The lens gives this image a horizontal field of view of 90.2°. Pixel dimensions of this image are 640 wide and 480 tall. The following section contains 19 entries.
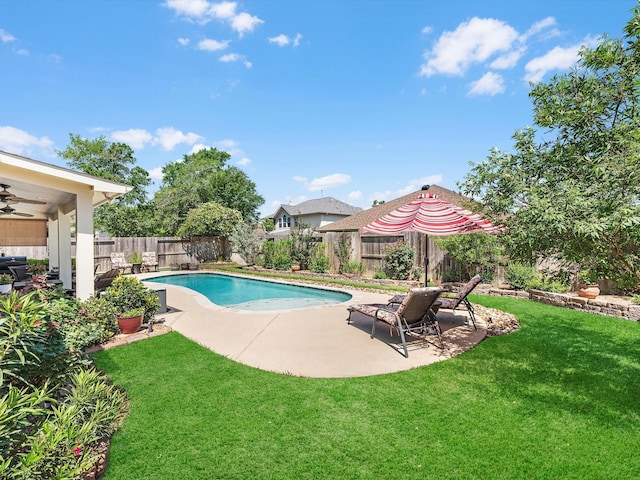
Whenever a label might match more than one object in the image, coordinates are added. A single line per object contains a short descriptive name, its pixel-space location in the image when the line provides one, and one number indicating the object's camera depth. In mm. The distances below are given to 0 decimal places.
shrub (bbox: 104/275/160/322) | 6211
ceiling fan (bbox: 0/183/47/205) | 6302
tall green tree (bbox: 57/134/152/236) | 24906
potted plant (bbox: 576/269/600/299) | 8294
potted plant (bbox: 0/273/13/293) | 6628
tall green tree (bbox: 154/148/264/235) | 28203
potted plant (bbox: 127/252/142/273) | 18484
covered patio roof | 5266
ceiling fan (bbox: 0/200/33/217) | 8125
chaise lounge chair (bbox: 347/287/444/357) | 5332
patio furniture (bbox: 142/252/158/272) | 19162
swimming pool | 10781
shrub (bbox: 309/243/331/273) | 16641
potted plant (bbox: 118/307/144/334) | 5996
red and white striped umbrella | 6033
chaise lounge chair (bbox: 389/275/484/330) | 6461
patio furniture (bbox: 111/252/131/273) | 17656
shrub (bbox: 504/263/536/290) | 10359
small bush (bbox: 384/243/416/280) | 13383
